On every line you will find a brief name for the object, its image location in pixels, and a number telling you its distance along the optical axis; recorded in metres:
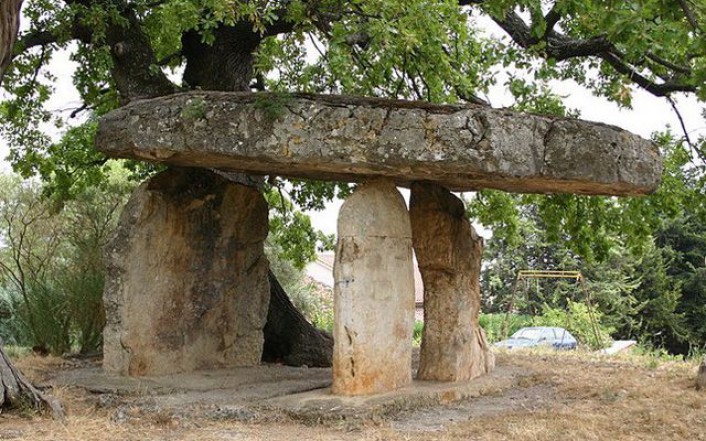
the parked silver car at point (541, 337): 18.34
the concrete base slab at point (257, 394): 6.66
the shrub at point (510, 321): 23.09
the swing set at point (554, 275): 15.65
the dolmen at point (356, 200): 6.82
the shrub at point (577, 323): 18.95
